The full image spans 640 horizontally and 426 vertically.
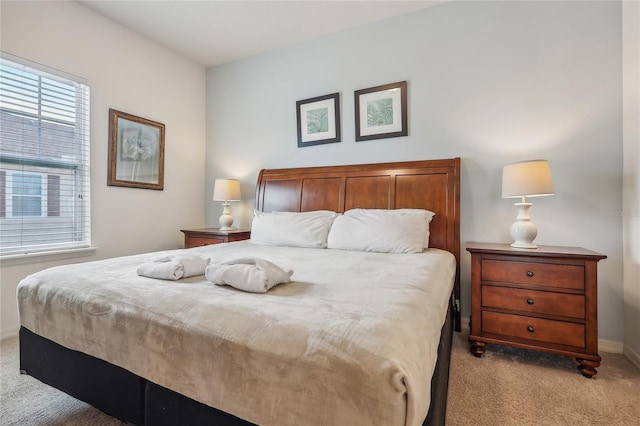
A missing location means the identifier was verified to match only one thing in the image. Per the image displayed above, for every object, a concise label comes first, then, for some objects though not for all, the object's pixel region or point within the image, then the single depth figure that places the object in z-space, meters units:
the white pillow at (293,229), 2.50
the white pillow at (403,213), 2.33
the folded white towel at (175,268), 1.32
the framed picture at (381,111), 2.77
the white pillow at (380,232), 2.17
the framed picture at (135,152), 2.91
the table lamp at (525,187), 1.96
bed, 0.71
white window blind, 2.26
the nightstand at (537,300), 1.80
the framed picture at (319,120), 3.09
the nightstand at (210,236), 3.08
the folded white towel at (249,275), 1.14
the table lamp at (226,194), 3.34
